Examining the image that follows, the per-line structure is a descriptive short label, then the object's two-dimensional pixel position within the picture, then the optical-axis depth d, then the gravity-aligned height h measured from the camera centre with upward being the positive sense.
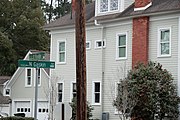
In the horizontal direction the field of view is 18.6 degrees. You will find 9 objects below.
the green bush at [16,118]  36.90 -3.95
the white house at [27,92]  45.59 -2.83
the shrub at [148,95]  30.58 -1.94
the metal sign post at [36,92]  17.41 -1.05
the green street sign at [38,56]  18.98 +0.12
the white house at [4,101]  50.69 -3.87
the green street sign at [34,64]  18.62 -0.15
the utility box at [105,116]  36.78 -3.75
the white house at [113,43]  33.00 +1.10
